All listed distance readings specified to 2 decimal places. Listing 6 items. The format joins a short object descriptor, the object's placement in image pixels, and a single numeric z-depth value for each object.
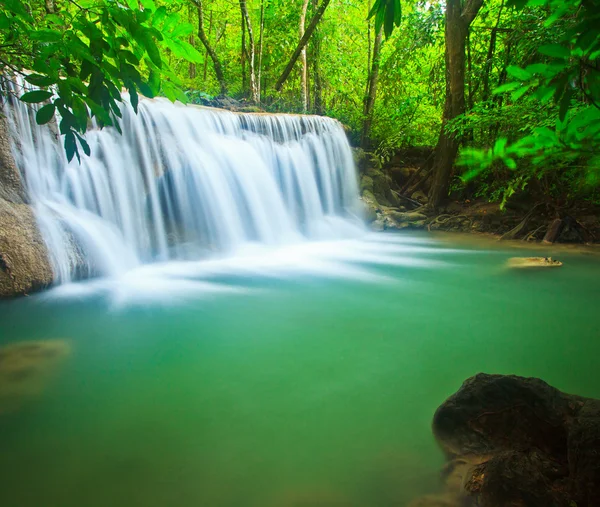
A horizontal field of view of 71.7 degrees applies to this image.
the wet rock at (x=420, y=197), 11.62
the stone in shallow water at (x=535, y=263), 5.83
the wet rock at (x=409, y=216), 10.28
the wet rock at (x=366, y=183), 11.47
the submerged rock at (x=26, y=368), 2.52
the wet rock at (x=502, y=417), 1.95
